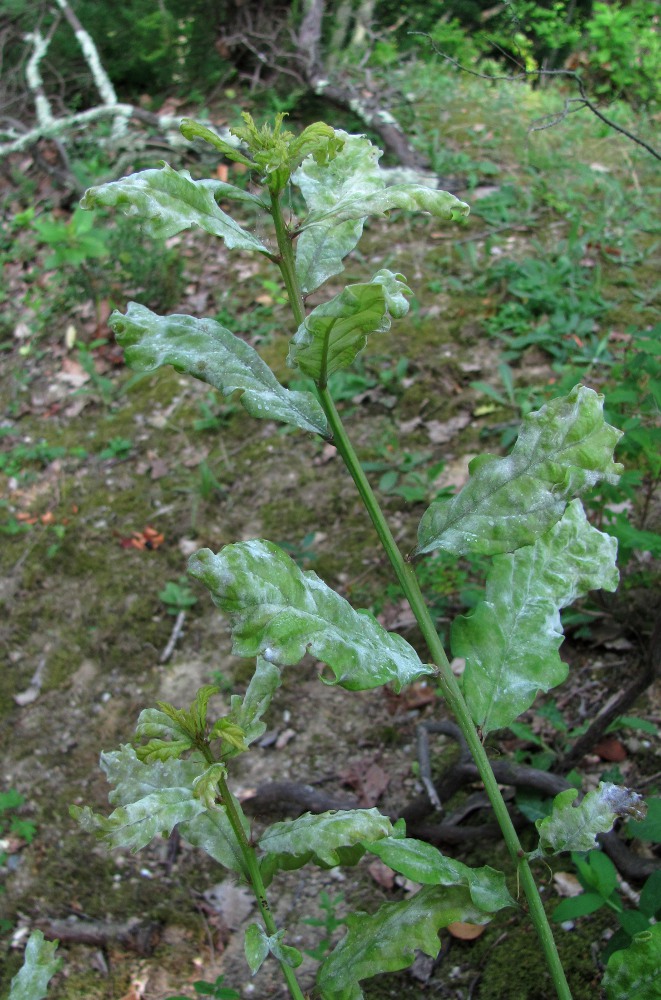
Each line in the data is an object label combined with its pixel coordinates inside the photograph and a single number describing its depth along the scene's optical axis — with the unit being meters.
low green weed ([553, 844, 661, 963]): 0.46
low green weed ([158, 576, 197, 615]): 0.95
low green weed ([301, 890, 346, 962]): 0.56
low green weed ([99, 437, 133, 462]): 1.18
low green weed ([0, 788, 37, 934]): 0.77
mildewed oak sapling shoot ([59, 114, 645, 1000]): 0.39
